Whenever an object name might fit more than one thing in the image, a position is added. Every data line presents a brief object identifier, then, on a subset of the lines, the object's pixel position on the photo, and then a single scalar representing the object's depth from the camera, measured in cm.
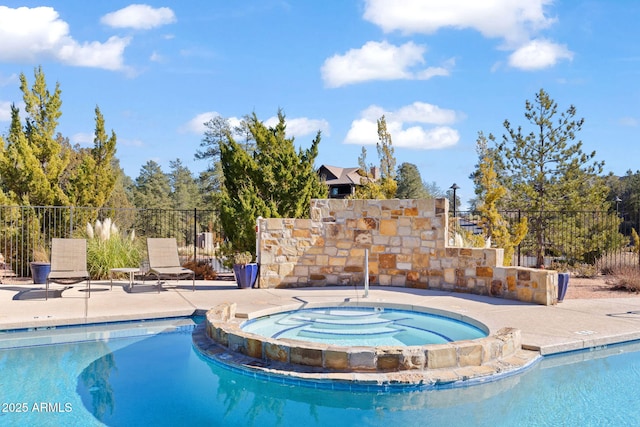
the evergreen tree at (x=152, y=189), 3716
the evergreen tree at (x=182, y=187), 4297
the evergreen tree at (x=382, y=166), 1445
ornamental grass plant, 985
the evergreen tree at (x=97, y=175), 1212
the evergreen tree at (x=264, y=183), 992
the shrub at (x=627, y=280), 917
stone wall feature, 877
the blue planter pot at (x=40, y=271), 923
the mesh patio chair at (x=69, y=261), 780
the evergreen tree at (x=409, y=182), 3997
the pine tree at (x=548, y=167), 1558
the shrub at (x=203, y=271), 1085
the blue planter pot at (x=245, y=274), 877
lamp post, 1367
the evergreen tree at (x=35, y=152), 1157
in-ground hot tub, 423
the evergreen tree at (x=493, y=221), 1095
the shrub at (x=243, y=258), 899
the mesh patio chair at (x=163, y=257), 866
